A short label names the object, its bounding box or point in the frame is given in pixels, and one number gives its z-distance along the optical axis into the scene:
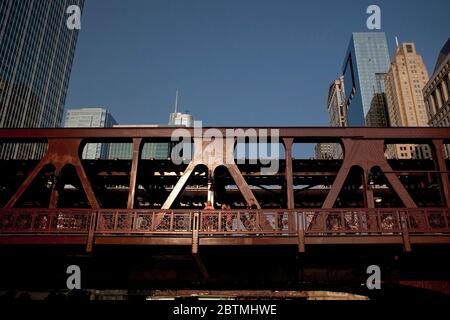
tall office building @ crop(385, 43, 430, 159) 152.12
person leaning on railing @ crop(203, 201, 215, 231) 14.52
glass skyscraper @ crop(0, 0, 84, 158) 105.69
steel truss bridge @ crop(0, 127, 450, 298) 14.38
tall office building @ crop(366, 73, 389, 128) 192.88
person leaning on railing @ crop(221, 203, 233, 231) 14.45
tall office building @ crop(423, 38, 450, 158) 118.00
